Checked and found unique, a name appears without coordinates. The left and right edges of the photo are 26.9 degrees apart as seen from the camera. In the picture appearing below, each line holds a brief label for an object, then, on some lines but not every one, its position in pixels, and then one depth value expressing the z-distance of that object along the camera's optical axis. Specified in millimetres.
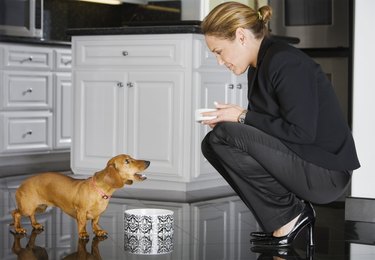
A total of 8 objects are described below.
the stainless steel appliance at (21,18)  5708
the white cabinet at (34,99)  5559
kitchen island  4473
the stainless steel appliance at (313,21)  5309
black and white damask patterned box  2844
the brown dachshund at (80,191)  2873
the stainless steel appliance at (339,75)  5211
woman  2586
